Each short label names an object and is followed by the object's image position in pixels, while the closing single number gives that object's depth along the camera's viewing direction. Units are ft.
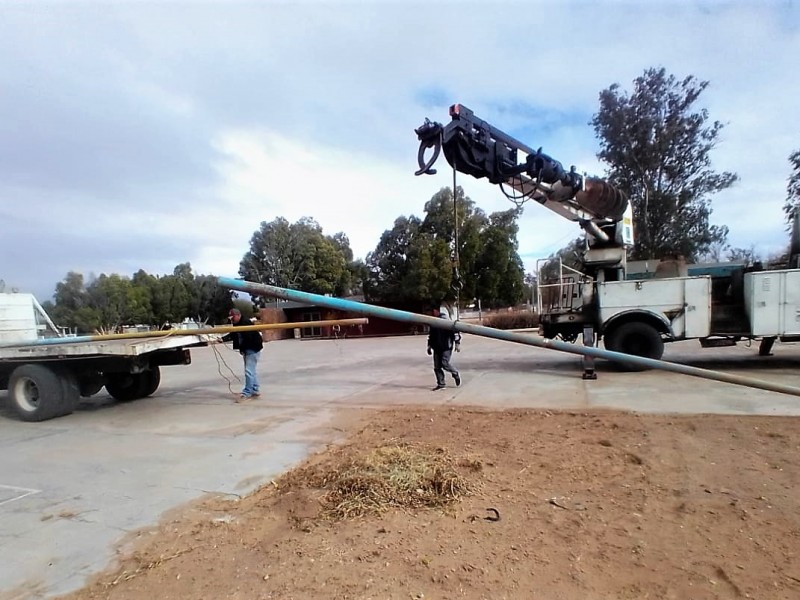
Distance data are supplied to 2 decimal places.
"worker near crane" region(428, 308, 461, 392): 30.30
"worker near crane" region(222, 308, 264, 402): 29.30
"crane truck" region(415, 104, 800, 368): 31.48
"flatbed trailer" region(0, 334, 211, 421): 25.12
